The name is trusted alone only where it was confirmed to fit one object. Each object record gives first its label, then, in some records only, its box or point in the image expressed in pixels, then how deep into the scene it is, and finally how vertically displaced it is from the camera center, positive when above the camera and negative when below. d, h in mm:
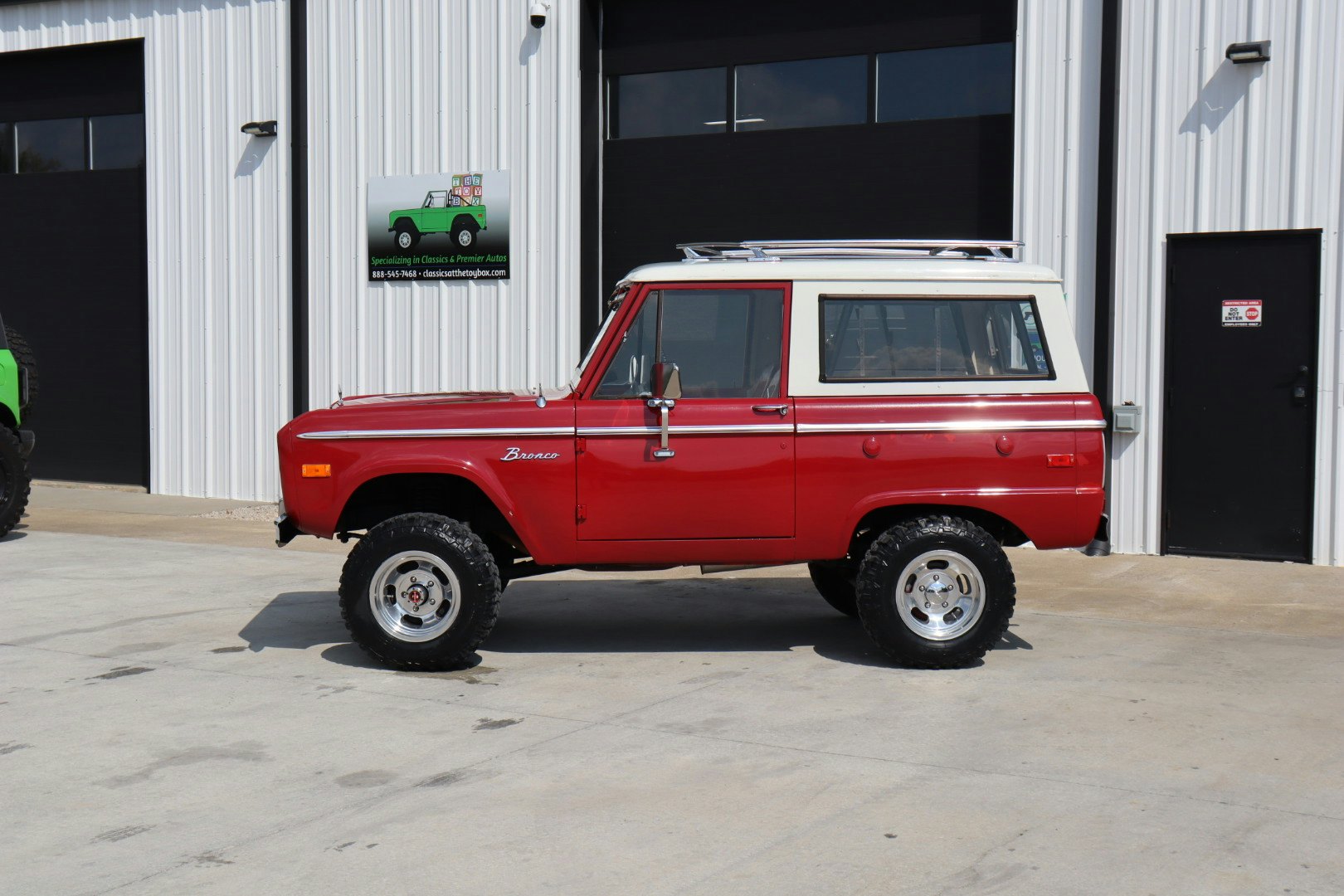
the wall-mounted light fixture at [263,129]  14719 +2373
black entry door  10484 -276
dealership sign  13703 +1282
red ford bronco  6965 -476
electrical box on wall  10938 -475
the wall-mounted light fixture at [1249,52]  10492 +2299
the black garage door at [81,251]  15891 +1182
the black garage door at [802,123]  11945 +2110
